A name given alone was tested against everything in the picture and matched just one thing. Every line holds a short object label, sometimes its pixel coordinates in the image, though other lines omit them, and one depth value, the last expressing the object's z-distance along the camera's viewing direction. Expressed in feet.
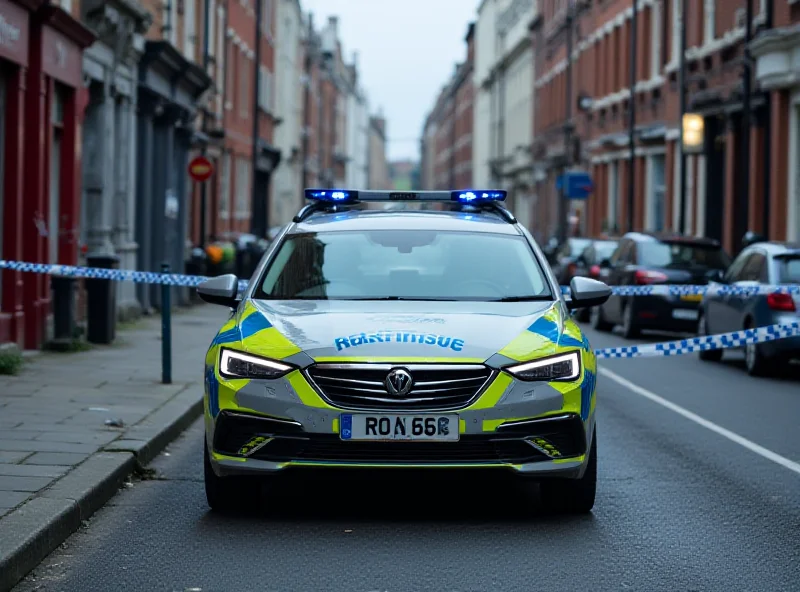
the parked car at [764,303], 53.42
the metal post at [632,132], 137.28
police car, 23.59
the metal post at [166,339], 44.27
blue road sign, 158.40
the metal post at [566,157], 176.20
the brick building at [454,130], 420.36
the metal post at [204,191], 107.14
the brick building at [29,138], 53.16
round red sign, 92.63
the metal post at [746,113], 88.48
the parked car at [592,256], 90.84
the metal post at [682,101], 108.27
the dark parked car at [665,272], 72.95
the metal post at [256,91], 132.05
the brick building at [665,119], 103.91
